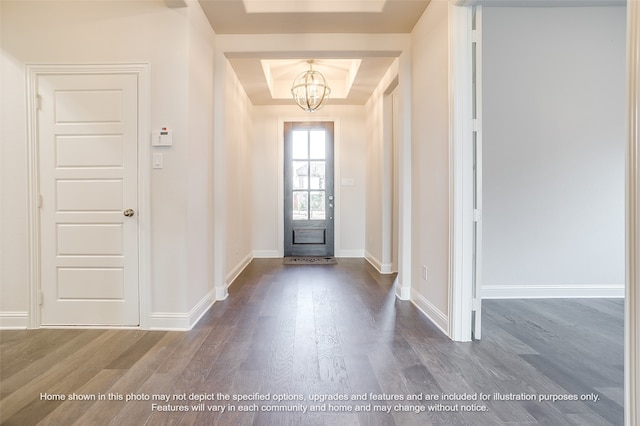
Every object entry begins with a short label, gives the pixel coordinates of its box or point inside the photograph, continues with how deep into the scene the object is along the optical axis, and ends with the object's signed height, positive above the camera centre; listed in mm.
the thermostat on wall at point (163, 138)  2600 +538
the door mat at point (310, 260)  5281 -897
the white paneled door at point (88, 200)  2631 +49
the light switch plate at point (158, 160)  2619 +367
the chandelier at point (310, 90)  4520 +1630
